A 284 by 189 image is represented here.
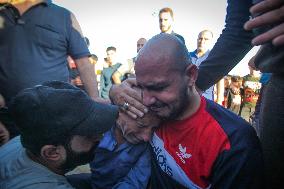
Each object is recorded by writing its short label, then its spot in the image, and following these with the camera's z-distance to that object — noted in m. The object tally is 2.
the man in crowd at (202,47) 5.94
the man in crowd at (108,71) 8.63
